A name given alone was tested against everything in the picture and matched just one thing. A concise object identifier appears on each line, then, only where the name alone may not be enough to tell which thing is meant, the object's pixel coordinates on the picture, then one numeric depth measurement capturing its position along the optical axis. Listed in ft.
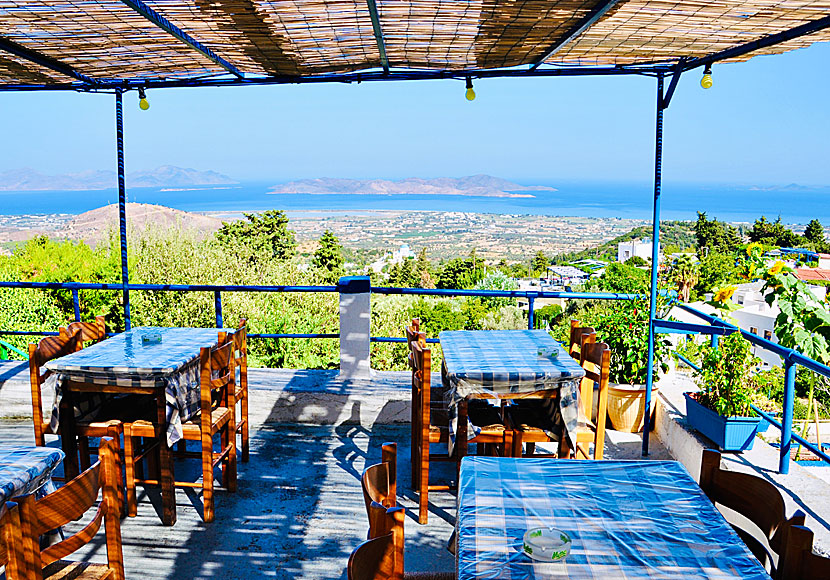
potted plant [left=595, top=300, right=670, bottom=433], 14.65
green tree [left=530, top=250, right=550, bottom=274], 130.21
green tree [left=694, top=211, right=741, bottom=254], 154.51
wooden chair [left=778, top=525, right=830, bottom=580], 4.71
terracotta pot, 14.57
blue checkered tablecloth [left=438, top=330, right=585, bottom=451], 10.50
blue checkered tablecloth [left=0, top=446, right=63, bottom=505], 7.09
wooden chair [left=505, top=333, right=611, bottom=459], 10.96
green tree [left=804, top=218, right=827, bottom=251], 140.56
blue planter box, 11.89
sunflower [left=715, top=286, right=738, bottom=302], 15.07
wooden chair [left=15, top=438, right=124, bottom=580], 5.76
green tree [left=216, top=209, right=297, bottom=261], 97.62
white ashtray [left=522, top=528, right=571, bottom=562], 5.37
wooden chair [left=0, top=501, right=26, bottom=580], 5.58
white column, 16.31
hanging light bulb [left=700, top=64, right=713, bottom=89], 12.33
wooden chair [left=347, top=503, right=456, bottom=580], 5.00
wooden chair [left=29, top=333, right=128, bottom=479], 11.00
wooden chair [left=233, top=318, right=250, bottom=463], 12.62
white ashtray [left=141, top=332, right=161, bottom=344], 12.21
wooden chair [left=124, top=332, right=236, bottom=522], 10.88
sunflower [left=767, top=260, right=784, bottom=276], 13.36
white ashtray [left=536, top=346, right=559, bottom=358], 11.54
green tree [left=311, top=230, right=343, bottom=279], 99.91
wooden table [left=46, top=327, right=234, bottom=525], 10.68
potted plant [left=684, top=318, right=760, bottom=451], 11.97
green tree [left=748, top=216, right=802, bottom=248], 133.12
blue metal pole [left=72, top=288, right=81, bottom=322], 15.98
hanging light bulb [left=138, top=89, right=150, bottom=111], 14.95
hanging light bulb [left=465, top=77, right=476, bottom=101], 13.94
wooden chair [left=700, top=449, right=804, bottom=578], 5.78
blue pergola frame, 10.96
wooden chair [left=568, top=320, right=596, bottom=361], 12.86
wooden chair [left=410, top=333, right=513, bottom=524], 10.85
